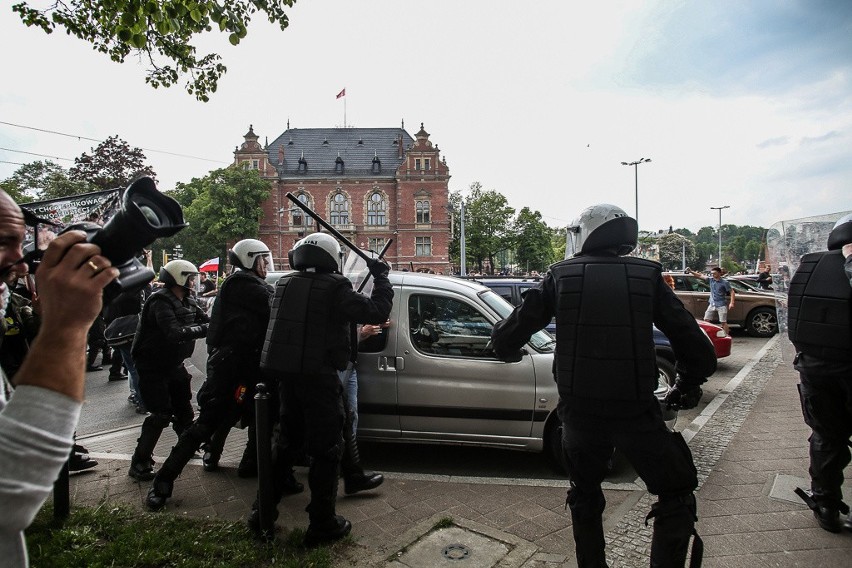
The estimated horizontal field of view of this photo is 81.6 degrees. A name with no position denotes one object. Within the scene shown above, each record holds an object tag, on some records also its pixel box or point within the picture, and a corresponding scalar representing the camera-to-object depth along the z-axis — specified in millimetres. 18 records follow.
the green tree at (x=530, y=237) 55209
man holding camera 994
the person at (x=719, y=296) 11867
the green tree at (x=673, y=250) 80375
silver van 4445
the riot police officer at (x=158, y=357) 4426
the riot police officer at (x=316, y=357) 3250
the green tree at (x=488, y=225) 54656
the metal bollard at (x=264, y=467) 3303
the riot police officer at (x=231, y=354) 4008
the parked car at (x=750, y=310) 13680
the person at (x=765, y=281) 12508
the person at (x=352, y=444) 4078
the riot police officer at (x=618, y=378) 2447
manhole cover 3117
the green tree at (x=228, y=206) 50531
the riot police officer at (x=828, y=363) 3260
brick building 54000
